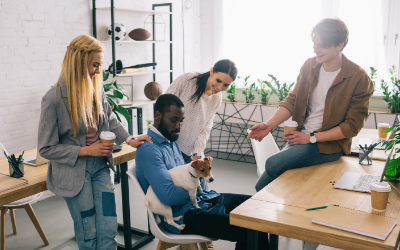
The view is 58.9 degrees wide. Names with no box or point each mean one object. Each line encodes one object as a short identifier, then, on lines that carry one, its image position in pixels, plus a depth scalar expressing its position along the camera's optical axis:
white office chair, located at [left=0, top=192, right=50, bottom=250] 2.33
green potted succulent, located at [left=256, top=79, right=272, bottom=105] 4.52
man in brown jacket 1.87
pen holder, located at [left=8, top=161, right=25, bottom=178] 1.87
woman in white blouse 2.23
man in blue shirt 1.67
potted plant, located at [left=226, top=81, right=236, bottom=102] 4.74
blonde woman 1.73
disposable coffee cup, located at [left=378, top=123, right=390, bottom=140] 2.64
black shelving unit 2.36
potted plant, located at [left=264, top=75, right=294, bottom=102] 4.39
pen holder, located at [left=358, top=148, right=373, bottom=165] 1.97
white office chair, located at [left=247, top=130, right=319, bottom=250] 2.48
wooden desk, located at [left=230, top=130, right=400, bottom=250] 1.19
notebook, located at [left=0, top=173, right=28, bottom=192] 1.71
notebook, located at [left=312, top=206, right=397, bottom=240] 1.20
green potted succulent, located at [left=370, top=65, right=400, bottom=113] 3.82
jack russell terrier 1.66
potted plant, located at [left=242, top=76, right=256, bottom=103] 4.63
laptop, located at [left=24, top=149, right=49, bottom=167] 2.07
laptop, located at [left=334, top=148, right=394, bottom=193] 1.59
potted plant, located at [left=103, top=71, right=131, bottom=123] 3.26
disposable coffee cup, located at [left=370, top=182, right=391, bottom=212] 1.34
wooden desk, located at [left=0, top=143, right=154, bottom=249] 1.71
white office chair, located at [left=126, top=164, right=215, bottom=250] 1.72
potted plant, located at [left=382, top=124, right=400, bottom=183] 1.57
